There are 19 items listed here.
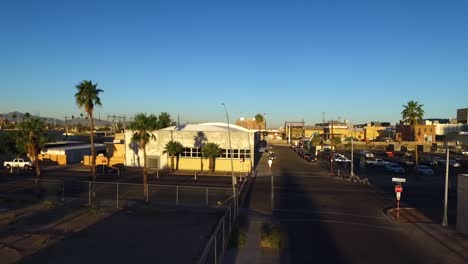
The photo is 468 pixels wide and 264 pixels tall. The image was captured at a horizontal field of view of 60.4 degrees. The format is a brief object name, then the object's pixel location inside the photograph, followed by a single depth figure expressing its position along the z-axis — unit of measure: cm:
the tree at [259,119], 16794
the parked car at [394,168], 5866
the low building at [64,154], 6519
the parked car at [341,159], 7372
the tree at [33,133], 3759
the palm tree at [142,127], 3462
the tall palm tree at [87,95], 3734
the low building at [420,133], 13499
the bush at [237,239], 2002
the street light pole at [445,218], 2547
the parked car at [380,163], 6748
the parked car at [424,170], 5566
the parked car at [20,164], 5641
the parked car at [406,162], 7005
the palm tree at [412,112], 5950
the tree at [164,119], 8775
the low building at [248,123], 17662
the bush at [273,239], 1997
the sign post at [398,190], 2811
